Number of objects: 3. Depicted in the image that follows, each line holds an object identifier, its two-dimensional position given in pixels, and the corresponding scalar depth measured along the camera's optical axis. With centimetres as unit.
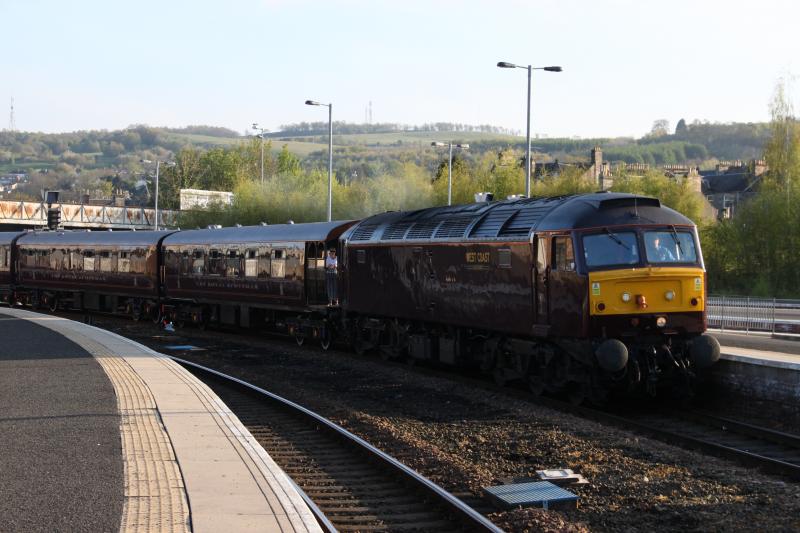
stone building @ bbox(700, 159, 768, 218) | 13175
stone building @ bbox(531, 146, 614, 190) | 11081
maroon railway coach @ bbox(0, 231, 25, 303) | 5184
